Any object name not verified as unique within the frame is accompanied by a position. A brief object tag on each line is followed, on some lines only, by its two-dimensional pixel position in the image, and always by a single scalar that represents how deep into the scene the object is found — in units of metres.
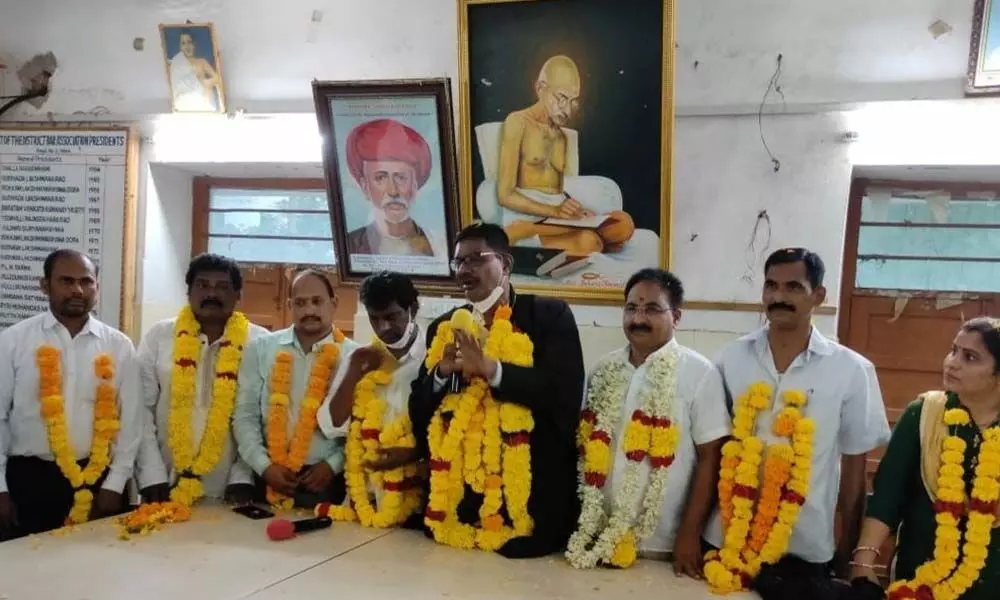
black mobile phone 3.11
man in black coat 2.67
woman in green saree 2.41
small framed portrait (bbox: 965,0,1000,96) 3.46
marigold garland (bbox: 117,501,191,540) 2.90
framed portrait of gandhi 3.81
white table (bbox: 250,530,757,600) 2.40
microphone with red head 2.83
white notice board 4.86
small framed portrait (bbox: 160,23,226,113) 4.61
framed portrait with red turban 4.25
